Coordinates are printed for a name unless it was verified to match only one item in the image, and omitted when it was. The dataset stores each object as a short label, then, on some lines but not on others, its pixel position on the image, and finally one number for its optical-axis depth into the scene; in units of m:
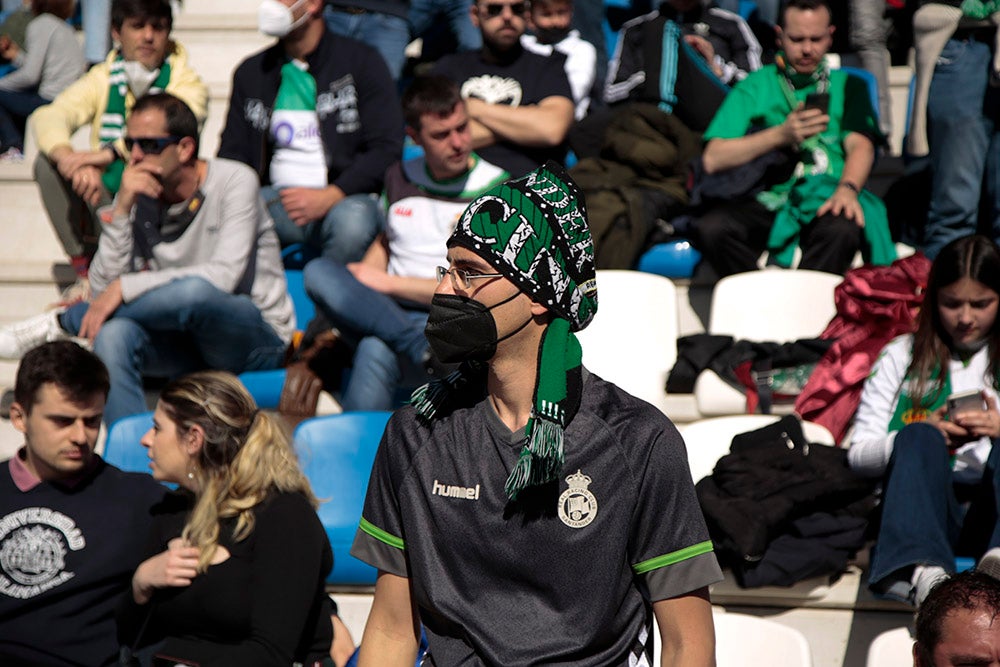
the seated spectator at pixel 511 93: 9.73
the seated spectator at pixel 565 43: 10.57
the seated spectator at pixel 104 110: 9.81
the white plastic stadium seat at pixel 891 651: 5.18
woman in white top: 6.06
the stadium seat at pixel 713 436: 7.07
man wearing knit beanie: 3.68
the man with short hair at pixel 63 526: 5.96
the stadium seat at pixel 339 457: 7.11
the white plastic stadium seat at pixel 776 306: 8.32
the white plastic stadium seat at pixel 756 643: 5.18
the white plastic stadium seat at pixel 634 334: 8.04
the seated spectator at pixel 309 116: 9.80
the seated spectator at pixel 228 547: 5.52
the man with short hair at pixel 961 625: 3.95
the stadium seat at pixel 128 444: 7.40
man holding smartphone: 8.84
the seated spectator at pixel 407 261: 8.27
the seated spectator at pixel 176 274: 8.34
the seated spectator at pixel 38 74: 12.10
